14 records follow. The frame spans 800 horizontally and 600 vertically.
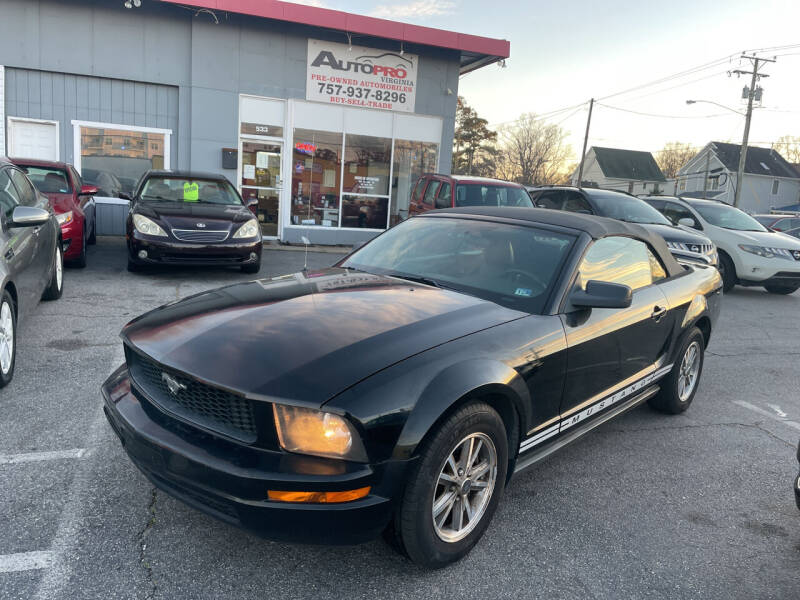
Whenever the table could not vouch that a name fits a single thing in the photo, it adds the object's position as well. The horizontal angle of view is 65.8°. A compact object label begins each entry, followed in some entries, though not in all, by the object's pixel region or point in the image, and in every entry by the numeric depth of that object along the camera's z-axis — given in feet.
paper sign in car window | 31.32
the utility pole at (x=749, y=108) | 105.65
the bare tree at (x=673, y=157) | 254.47
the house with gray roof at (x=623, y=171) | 200.54
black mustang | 7.25
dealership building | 41.06
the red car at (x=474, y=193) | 35.17
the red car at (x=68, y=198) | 27.78
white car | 34.53
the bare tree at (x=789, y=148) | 233.55
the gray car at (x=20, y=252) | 14.25
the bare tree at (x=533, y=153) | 186.70
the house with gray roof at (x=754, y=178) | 175.73
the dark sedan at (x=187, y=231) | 27.32
